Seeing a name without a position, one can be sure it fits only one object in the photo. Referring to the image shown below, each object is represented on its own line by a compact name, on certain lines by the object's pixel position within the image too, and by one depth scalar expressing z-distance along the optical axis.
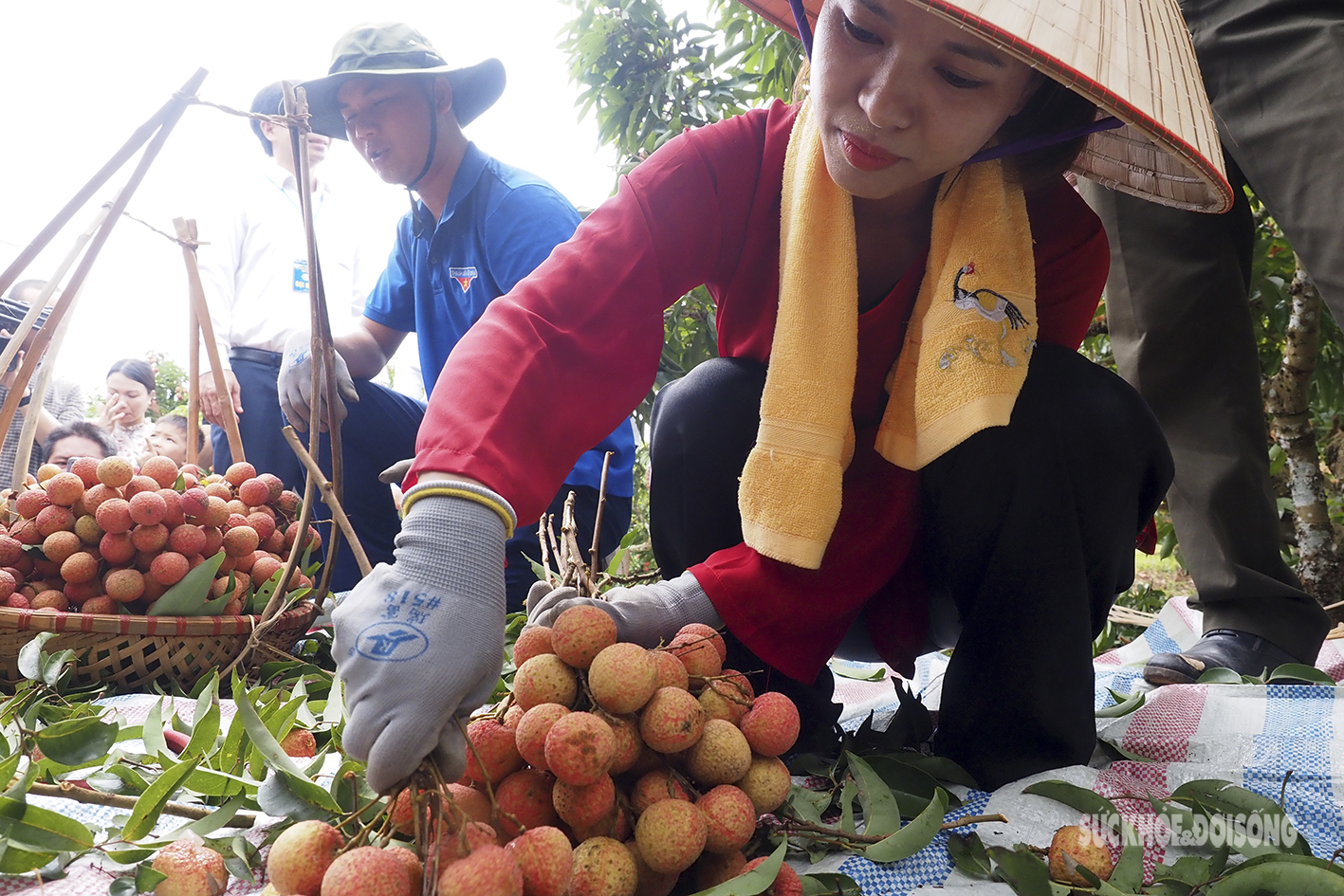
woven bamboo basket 1.19
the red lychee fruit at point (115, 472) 1.35
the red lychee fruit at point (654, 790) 0.70
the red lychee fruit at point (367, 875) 0.53
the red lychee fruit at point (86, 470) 1.39
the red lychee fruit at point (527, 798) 0.67
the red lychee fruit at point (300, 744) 0.92
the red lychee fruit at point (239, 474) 1.56
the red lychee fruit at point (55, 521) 1.33
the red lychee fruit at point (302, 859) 0.58
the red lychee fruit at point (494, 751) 0.69
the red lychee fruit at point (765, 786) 0.74
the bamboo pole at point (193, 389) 1.72
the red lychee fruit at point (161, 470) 1.42
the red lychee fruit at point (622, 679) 0.68
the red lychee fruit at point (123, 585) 1.27
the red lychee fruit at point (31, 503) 1.35
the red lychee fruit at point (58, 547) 1.31
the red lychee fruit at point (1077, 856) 0.72
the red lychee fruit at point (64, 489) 1.34
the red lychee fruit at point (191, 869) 0.66
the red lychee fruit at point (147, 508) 1.31
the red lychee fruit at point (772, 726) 0.75
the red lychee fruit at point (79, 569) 1.27
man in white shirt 2.40
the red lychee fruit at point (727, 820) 0.68
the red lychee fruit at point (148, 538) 1.32
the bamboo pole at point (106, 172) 1.18
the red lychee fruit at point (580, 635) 0.72
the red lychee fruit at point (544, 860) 0.58
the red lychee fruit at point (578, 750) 0.63
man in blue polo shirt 2.03
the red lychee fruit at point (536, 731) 0.67
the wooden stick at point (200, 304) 1.60
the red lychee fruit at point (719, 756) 0.72
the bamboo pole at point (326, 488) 1.08
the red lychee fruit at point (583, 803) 0.66
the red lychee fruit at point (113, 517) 1.31
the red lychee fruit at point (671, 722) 0.69
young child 4.68
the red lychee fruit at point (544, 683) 0.72
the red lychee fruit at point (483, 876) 0.53
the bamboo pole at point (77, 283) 1.32
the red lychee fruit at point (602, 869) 0.62
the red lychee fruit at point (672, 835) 0.64
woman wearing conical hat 0.78
